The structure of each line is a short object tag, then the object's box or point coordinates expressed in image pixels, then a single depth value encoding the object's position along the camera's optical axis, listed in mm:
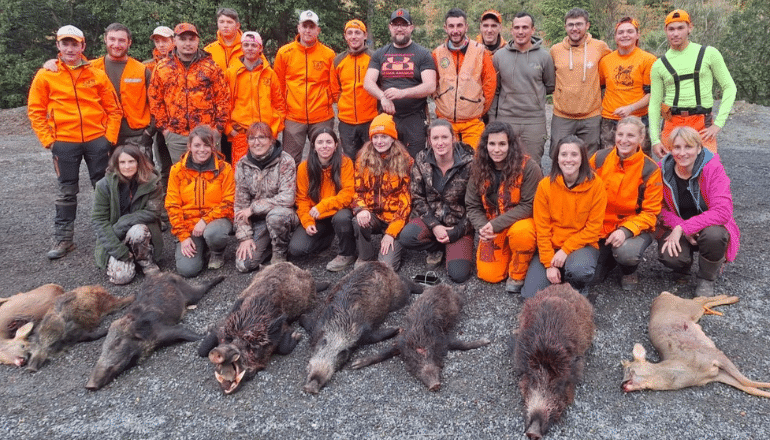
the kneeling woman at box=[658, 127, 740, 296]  4992
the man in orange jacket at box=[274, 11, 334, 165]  7047
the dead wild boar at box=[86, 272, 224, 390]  4246
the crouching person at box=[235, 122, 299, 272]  6055
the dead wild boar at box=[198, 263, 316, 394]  4039
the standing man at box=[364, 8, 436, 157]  6594
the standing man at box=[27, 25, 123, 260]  6250
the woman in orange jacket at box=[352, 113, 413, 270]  5898
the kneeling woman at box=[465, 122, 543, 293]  5327
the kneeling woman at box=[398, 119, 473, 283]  5742
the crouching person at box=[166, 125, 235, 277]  6012
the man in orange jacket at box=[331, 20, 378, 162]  6957
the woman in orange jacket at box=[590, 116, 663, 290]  5098
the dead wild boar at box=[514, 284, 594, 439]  3541
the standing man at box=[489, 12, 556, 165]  6715
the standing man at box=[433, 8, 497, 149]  6602
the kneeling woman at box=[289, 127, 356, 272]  6059
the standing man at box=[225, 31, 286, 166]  7003
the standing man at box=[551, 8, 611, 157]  6598
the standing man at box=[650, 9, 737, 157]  6004
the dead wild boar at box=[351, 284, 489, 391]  4141
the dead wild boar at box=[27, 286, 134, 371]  4516
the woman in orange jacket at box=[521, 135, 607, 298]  4902
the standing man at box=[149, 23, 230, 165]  6684
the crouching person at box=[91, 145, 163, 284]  5875
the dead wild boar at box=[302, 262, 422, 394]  4242
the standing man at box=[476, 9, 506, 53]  7098
